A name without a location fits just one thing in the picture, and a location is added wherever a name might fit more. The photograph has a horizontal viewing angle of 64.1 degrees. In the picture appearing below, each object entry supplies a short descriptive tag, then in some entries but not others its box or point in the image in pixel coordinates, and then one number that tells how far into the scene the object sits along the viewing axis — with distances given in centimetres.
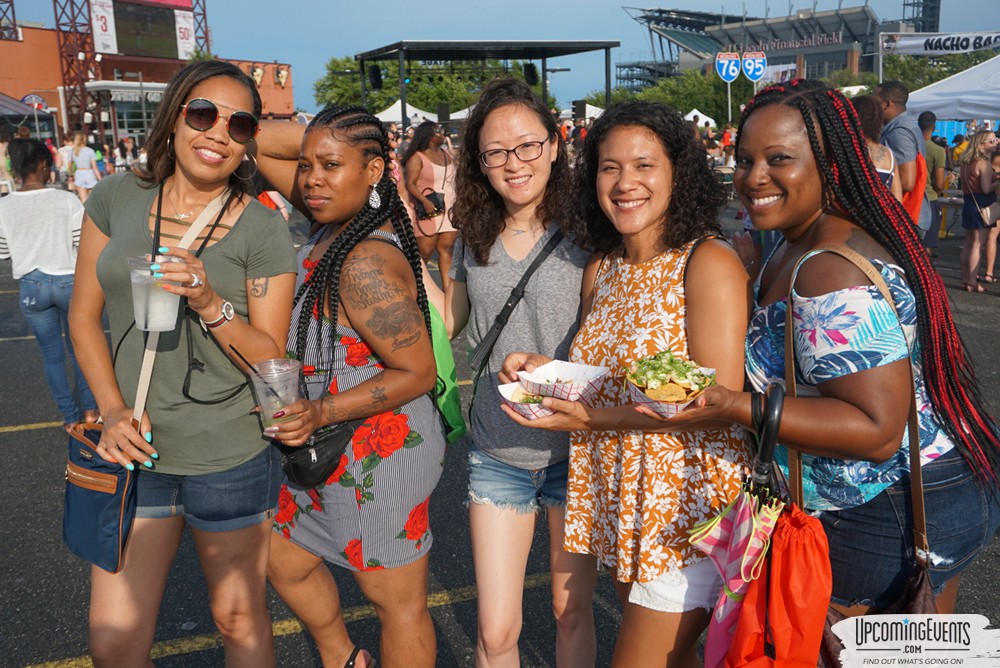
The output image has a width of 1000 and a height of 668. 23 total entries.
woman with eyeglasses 255
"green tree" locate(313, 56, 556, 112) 5228
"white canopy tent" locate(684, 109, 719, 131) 3250
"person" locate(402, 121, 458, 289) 863
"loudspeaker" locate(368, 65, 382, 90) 1805
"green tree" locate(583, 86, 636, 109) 5003
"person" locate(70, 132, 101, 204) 1689
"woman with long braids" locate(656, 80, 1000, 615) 173
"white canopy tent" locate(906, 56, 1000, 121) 1417
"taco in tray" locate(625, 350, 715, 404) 175
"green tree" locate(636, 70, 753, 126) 4644
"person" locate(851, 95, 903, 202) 623
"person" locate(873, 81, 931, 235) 800
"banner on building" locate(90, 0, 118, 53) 5447
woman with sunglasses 222
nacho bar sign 2313
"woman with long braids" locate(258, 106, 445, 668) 232
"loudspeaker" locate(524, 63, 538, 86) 1752
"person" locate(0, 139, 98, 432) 550
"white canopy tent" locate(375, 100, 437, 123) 3104
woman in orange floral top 205
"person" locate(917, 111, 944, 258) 1128
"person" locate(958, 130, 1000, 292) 930
